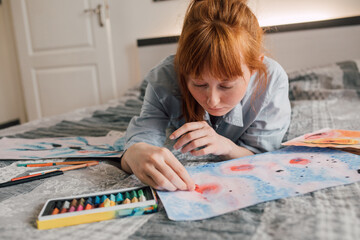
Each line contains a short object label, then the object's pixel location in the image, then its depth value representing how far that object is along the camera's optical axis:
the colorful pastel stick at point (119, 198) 0.51
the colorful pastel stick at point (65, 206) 0.48
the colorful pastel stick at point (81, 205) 0.48
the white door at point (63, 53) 2.38
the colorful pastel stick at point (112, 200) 0.49
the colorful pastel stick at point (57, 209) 0.48
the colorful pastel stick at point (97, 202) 0.50
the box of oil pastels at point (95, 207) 0.46
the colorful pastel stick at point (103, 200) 0.49
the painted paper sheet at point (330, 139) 0.71
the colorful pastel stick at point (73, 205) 0.48
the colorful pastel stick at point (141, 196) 0.51
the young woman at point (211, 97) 0.62
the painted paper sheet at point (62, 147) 0.83
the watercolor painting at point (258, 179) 0.50
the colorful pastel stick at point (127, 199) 0.50
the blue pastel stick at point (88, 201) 0.50
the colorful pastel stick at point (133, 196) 0.51
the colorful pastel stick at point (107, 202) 0.49
